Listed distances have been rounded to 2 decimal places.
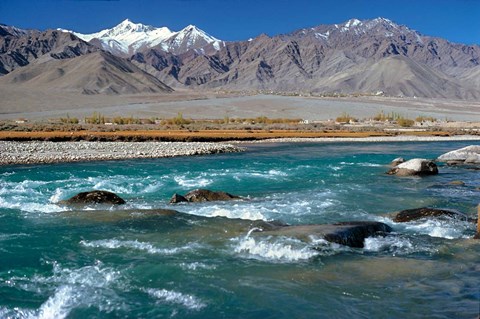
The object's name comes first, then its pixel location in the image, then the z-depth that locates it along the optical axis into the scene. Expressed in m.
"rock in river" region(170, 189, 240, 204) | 19.03
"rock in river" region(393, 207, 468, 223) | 15.58
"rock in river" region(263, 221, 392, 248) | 12.36
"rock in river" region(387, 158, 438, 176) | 27.27
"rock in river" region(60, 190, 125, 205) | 18.33
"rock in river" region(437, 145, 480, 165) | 34.13
